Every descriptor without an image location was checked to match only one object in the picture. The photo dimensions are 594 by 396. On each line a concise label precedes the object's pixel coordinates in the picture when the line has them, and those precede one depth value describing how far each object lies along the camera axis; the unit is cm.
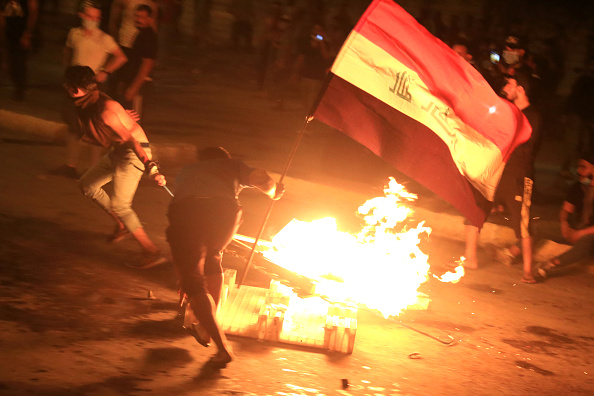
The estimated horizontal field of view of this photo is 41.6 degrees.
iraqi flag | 626
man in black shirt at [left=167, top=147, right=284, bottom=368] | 550
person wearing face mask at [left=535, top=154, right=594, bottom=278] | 900
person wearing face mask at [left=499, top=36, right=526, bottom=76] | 968
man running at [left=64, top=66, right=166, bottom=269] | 708
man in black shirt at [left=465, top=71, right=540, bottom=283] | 854
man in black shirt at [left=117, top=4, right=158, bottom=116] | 1011
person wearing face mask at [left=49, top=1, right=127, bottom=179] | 960
